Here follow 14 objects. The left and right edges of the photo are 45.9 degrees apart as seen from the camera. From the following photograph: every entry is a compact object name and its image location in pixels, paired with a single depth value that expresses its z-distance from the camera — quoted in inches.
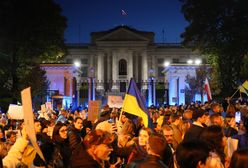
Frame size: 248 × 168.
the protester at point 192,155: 106.0
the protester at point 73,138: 194.7
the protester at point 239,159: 98.4
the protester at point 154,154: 117.1
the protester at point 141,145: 164.0
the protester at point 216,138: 147.8
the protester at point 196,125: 196.5
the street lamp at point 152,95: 1219.7
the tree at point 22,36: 847.6
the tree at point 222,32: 922.3
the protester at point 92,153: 133.8
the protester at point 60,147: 177.0
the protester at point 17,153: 154.2
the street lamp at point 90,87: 1057.7
